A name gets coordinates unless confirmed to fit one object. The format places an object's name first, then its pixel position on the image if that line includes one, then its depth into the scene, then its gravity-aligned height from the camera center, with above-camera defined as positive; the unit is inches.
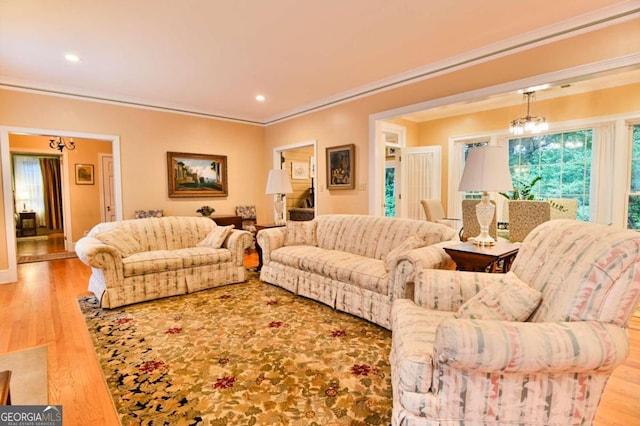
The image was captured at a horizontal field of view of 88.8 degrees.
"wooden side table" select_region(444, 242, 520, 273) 96.0 -18.7
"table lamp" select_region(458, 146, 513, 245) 101.0 +6.5
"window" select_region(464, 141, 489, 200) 233.6 -1.3
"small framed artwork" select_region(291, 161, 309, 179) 272.7 +21.1
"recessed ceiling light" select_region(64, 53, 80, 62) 136.8 +59.6
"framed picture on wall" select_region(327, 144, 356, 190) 192.1 +16.3
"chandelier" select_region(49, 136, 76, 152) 261.7 +43.4
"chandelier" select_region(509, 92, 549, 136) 172.1 +35.6
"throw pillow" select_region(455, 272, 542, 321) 57.1 -20.1
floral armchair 46.6 -22.9
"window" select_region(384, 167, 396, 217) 250.3 +1.6
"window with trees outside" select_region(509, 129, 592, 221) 190.2 +17.1
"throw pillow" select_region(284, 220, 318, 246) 163.9 -20.5
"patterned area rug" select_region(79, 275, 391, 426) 68.5 -45.0
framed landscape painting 219.2 +14.6
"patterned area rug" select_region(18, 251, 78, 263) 224.1 -42.5
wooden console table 224.4 -17.2
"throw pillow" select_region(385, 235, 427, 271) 105.1 -18.5
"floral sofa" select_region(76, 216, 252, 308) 129.6 -26.6
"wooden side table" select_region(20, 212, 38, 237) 336.5 -27.3
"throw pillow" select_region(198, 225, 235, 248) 161.5 -21.1
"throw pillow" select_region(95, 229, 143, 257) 140.0 -19.4
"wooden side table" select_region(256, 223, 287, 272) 181.6 -30.3
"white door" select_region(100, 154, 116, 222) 279.3 +4.0
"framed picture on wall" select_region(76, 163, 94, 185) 271.9 +19.3
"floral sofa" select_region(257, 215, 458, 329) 108.0 -26.0
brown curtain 355.3 +4.8
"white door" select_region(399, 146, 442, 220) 236.5 +11.2
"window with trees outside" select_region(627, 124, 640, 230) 172.4 +3.2
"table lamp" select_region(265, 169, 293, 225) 191.8 +6.8
